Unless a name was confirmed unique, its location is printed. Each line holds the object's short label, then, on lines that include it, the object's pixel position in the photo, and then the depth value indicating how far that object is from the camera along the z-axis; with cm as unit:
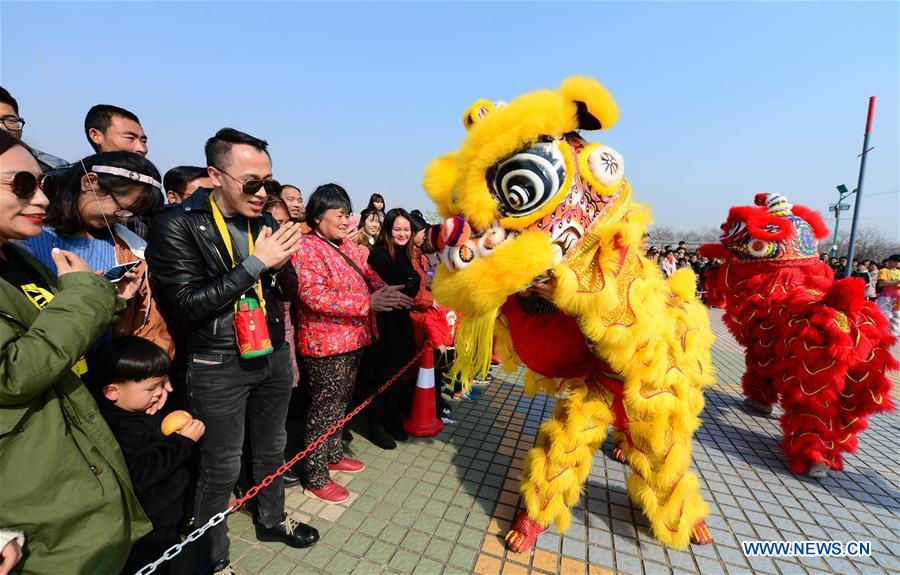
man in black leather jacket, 182
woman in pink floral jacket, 259
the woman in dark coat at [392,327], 354
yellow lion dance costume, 174
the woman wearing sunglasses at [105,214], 187
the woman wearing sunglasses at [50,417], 115
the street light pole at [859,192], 912
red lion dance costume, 299
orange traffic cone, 371
